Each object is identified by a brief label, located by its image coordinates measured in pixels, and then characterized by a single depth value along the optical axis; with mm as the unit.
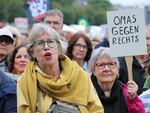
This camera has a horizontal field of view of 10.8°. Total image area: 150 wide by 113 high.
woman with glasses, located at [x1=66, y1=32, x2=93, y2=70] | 10493
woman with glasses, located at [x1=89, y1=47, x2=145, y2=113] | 7595
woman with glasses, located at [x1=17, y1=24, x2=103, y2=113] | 6850
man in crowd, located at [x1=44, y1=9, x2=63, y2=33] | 11782
